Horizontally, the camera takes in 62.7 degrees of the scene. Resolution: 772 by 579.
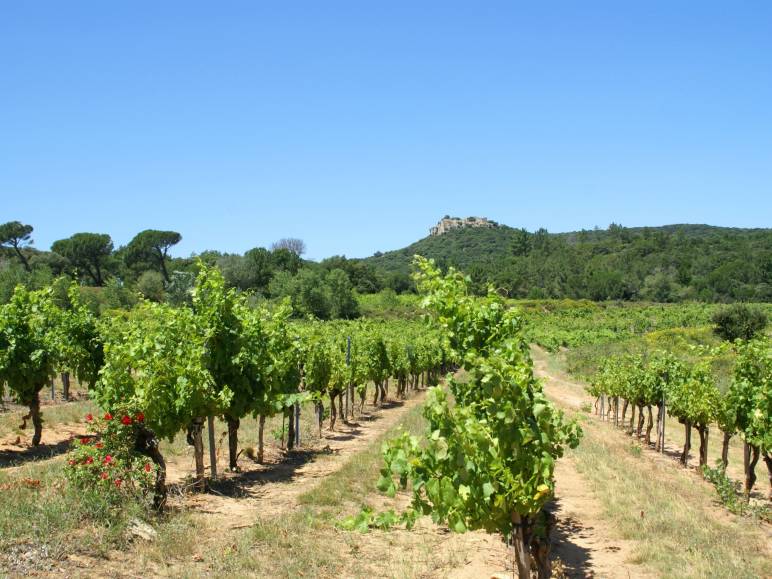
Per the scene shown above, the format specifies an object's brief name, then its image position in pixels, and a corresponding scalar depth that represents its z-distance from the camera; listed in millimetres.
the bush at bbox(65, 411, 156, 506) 7551
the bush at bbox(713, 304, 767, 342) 44719
